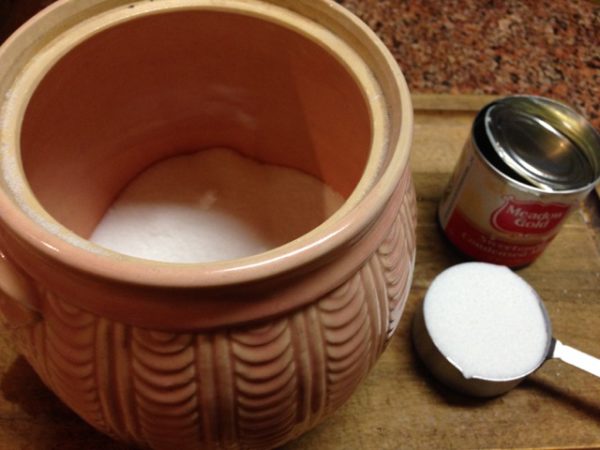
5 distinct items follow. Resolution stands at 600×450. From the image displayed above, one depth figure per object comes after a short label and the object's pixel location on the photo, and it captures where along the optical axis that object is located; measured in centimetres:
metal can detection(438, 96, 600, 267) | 44
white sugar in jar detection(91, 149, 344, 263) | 44
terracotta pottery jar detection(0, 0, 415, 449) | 26
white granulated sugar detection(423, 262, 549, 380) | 42
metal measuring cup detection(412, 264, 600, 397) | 41
